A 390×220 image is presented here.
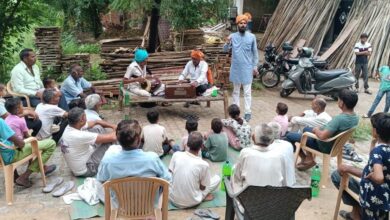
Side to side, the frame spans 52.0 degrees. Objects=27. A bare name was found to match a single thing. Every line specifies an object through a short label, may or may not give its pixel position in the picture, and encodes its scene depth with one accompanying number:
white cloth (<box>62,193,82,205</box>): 4.63
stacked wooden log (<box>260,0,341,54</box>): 13.33
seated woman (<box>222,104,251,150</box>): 6.14
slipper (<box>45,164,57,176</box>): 5.38
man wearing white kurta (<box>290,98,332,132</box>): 5.39
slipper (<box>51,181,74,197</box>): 4.80
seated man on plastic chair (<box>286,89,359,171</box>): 4.74
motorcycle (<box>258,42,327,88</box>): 10.72
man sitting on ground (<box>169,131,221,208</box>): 4.29
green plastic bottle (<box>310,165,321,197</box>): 4.93
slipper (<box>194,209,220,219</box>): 4.32
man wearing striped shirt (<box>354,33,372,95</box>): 10.19
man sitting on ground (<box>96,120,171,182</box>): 3.48
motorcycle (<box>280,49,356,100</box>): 9.71
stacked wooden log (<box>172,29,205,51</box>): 11.70
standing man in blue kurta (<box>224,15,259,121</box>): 7.46
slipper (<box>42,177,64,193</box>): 4.89
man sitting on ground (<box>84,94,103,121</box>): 5.55
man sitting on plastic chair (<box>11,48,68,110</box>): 6.63
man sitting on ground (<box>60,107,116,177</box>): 4.90
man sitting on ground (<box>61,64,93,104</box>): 7.02
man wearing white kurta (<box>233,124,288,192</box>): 3.71
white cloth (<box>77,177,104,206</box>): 4.56
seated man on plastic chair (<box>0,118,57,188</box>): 4.42
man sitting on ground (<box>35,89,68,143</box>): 5.76
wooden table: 7.61
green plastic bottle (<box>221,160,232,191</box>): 4.60
